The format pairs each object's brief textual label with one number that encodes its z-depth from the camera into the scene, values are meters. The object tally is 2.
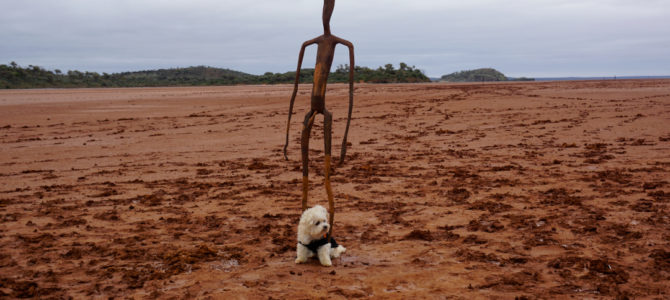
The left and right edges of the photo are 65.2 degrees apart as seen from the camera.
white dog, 4.83
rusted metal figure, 5.07
